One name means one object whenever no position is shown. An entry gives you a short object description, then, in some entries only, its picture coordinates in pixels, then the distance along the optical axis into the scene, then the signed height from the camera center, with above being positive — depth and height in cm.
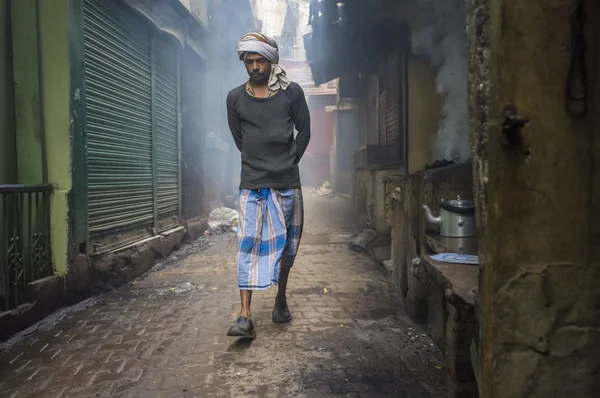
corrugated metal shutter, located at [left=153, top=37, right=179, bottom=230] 716 +88
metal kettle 276 -23
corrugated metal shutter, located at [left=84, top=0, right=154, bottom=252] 489 +72
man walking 346 +16
